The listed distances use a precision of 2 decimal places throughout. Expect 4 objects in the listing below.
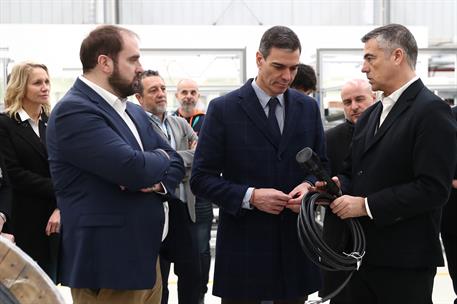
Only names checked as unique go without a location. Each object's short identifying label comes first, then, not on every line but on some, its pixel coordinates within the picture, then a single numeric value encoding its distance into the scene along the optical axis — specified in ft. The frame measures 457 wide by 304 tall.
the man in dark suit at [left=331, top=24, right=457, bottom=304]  8.73
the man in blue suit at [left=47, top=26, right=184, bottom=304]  7.98
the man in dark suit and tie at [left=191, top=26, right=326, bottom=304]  9.45
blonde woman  11.71
